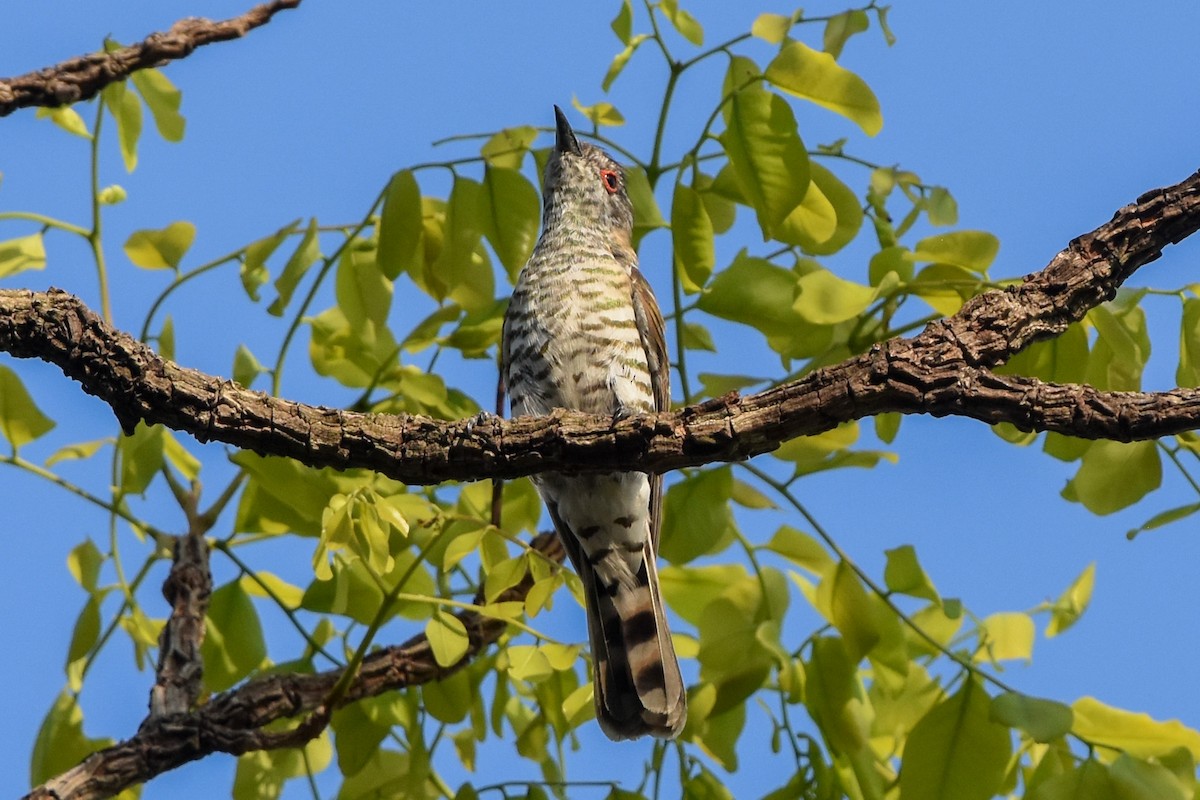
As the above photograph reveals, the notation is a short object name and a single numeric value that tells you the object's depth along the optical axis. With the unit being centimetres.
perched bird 829
